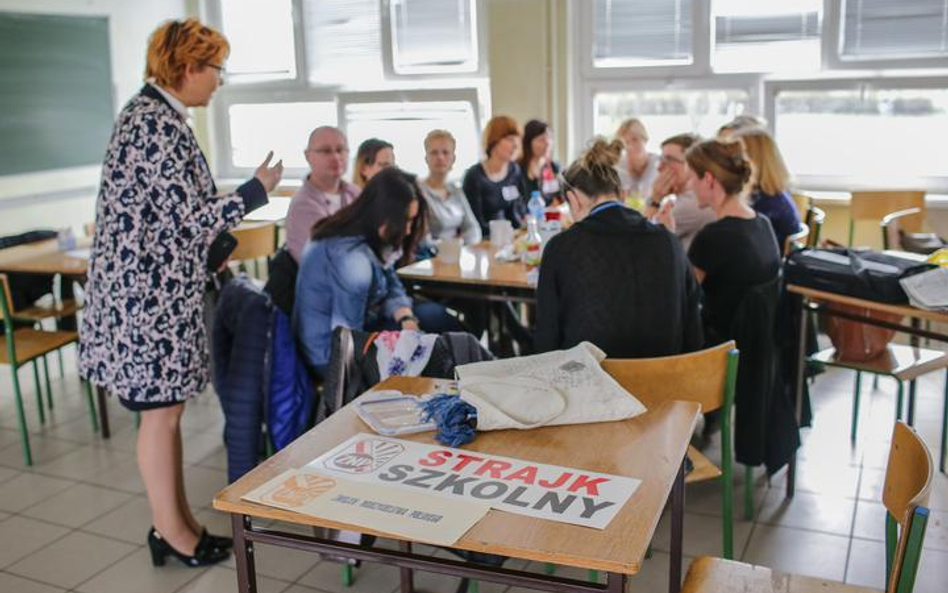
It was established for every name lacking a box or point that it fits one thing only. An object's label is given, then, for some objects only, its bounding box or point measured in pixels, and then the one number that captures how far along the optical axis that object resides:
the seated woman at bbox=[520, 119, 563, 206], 5.32
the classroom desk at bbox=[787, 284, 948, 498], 2.75
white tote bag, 1.88
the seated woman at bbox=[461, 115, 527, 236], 4.98
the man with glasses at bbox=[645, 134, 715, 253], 3.87
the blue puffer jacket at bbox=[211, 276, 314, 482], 2.87
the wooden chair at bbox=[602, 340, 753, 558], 2.16
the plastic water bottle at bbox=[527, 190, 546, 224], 4.34
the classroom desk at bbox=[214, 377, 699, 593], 1.43
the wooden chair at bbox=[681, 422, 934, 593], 1.39
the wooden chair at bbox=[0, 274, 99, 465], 3.63
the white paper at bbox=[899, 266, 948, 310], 2.70
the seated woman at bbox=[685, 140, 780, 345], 3.12
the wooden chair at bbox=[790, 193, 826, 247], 4.11
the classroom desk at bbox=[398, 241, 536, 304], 3.51
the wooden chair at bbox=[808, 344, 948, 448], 3.12
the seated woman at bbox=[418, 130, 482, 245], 4.54
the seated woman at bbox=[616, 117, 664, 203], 5.34
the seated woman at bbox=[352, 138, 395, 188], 4.37
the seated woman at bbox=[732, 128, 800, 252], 3.87
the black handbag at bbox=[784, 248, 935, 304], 2.82
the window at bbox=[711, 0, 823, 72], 5.39
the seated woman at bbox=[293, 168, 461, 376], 3.02
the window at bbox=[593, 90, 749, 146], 5.69
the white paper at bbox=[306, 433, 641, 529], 1.56
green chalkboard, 5.36
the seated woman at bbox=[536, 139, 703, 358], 2.61
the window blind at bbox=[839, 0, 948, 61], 5.09
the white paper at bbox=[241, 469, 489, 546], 1.49
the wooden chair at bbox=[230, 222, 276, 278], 4.34
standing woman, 2.60
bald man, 3.91
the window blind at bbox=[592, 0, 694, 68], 5.66
